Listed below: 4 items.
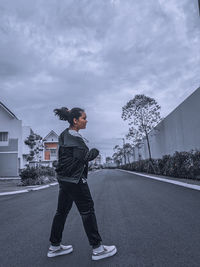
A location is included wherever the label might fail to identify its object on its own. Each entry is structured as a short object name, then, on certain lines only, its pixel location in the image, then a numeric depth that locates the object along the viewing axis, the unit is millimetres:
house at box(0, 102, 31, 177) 26438
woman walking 2615
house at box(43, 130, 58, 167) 51031
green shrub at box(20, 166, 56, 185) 14802
